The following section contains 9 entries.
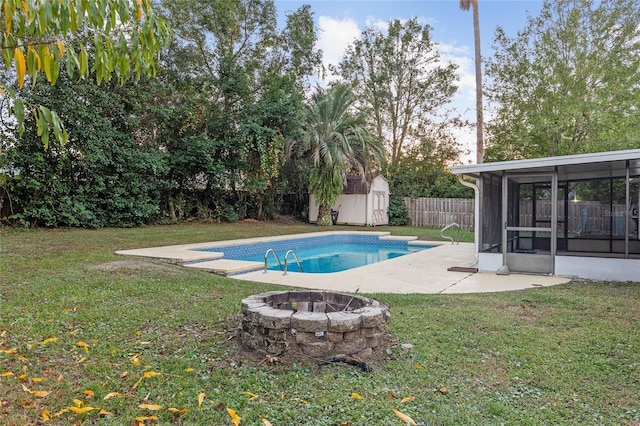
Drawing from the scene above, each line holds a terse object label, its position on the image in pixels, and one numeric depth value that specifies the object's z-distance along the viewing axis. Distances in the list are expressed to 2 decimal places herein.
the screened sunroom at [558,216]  7.87
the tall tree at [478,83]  15.82
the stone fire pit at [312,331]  3.35
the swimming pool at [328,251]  11.57
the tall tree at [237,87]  16.97
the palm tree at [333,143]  18.09
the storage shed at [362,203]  20.25
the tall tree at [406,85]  24.55
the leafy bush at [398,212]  21.47
